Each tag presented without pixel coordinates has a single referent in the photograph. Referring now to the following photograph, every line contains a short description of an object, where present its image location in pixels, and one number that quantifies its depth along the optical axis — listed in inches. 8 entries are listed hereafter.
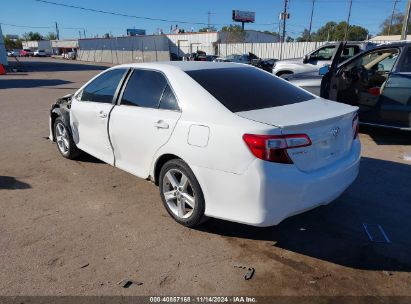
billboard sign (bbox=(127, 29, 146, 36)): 3559.5
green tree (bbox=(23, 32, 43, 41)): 5399.6
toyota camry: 116.6
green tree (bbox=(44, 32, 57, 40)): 5620.6
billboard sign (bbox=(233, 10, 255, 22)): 2810.0
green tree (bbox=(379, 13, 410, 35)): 2628.7
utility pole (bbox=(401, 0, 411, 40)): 829.1
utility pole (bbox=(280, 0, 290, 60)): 1449.3
